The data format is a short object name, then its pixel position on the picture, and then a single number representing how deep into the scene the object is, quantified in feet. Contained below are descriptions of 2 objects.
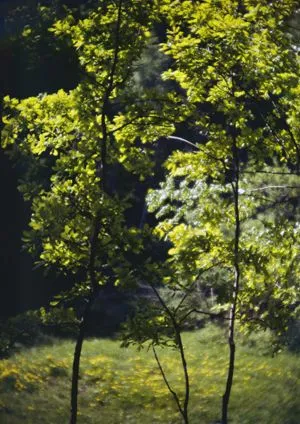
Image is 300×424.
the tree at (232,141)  39.65
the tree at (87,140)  38.45
